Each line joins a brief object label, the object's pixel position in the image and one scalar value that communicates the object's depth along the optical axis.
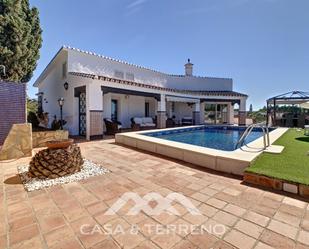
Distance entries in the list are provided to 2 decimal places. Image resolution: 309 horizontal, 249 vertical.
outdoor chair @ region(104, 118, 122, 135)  13.24
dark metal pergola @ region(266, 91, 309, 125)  18.77
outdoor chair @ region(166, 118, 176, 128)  18.21
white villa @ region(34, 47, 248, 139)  11.43
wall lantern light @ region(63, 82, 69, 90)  13.27
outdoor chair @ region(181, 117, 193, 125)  21.41
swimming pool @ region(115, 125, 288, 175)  5.25
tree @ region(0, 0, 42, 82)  10.66
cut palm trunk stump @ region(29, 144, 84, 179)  4.75
